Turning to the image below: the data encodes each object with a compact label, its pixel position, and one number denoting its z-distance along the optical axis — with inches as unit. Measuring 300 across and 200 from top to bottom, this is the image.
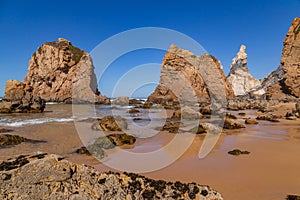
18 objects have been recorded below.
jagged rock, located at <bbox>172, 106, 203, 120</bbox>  676.1
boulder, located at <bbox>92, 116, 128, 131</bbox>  473.4
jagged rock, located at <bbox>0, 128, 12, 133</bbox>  457.7
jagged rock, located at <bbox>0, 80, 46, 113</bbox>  1012.4
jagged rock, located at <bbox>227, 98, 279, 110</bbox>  1264.0
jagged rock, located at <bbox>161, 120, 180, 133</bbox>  448.3
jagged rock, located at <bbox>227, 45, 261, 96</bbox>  3543.3
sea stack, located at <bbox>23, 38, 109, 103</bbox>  2672.2
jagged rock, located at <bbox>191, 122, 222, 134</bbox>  402.7
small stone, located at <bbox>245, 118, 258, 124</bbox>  560.4
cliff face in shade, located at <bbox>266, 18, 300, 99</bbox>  1707.7
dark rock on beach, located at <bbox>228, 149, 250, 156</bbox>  253.5
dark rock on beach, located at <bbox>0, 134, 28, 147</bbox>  322.0
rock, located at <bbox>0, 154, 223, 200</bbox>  104.8
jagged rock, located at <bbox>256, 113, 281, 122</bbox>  629.5
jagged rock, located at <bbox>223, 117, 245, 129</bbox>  470.0
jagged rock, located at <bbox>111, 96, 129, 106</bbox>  2111.3
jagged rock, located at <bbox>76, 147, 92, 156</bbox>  270.1
